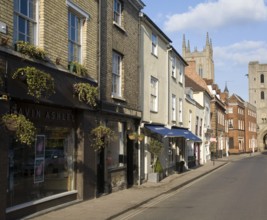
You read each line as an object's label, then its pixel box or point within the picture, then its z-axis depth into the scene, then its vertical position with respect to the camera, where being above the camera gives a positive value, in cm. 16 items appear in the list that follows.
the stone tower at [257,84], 11275 +1720
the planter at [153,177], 2184 -117
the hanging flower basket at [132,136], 1856 +68
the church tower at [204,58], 12781 +2715
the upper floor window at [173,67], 2862 +550
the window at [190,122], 3620 +242
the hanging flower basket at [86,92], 1306 +176
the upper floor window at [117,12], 1769 +552
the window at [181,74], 3152 +552
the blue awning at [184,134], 2655 +117
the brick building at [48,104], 1002 +124
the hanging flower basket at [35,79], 1000 +164
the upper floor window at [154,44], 2373 +570
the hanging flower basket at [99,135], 1415 +55
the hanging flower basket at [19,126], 937 +55
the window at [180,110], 3124 +291
